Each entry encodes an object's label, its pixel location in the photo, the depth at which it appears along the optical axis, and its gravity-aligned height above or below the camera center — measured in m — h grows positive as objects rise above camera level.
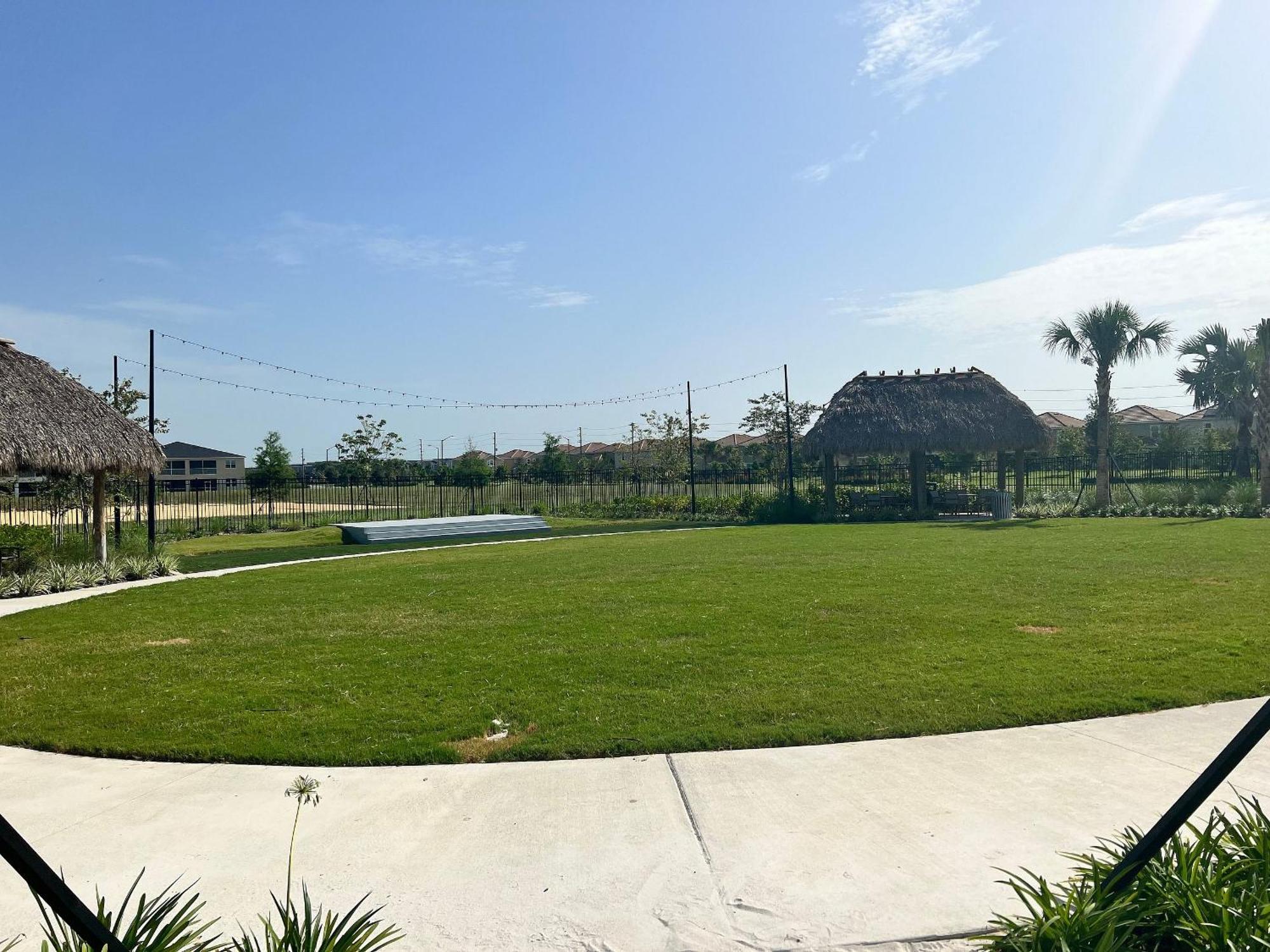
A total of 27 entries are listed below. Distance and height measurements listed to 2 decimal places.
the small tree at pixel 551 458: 64.49 +2.10
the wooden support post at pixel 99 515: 17.27 -0.40
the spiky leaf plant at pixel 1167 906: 2.84 -1.48
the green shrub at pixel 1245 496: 25.08 -0.71
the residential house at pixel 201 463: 75.44 +2.58
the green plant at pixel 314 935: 2.85 -1.46
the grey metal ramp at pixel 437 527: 24.52 -1.18
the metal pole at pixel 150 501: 20.88 -0.18
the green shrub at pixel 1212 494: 25.97 -0.66
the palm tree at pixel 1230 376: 32.38 +3.77
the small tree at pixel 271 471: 32.47 +1.05
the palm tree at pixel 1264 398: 25.98 +2.19
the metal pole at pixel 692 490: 31.75 -0.28
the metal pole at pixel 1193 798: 2.42 -0.95
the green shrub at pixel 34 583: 14.30 -1.44
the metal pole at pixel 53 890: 2.03 -0.97
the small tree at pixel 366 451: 50.91 +2.34
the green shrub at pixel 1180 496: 26.38 -0.71
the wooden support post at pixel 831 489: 29.14 -0.31
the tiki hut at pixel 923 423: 29.30 +1.85
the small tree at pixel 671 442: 54.25 +2.53
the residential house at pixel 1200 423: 69.40 +4.21
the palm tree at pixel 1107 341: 28.23 +4.30
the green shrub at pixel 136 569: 16.33 -1.39
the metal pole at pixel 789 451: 29.96 +1.04
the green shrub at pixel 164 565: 16.70 -1.36
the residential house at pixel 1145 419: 81.06 +5.20
